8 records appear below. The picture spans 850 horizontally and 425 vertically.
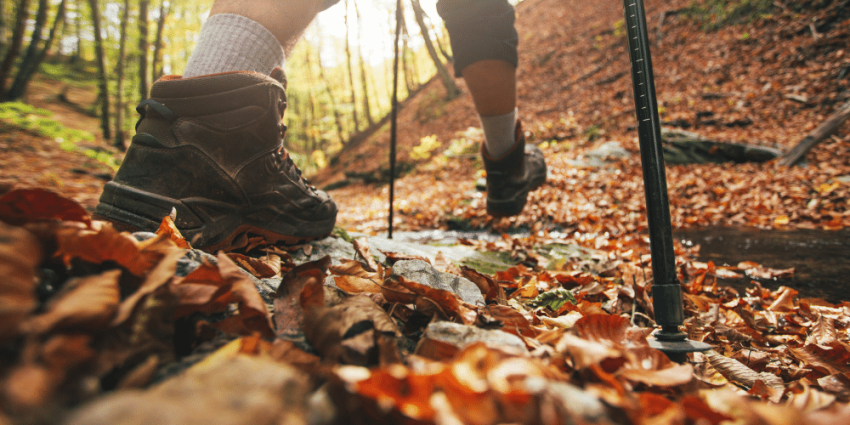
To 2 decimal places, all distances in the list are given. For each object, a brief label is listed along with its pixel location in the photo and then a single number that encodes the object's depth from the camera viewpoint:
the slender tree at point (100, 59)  6.92
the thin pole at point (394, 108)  0.93
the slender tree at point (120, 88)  7.46
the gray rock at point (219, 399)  0.11
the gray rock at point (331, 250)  0.60
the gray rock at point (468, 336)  0.25
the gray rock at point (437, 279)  0.38
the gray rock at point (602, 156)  5.09
